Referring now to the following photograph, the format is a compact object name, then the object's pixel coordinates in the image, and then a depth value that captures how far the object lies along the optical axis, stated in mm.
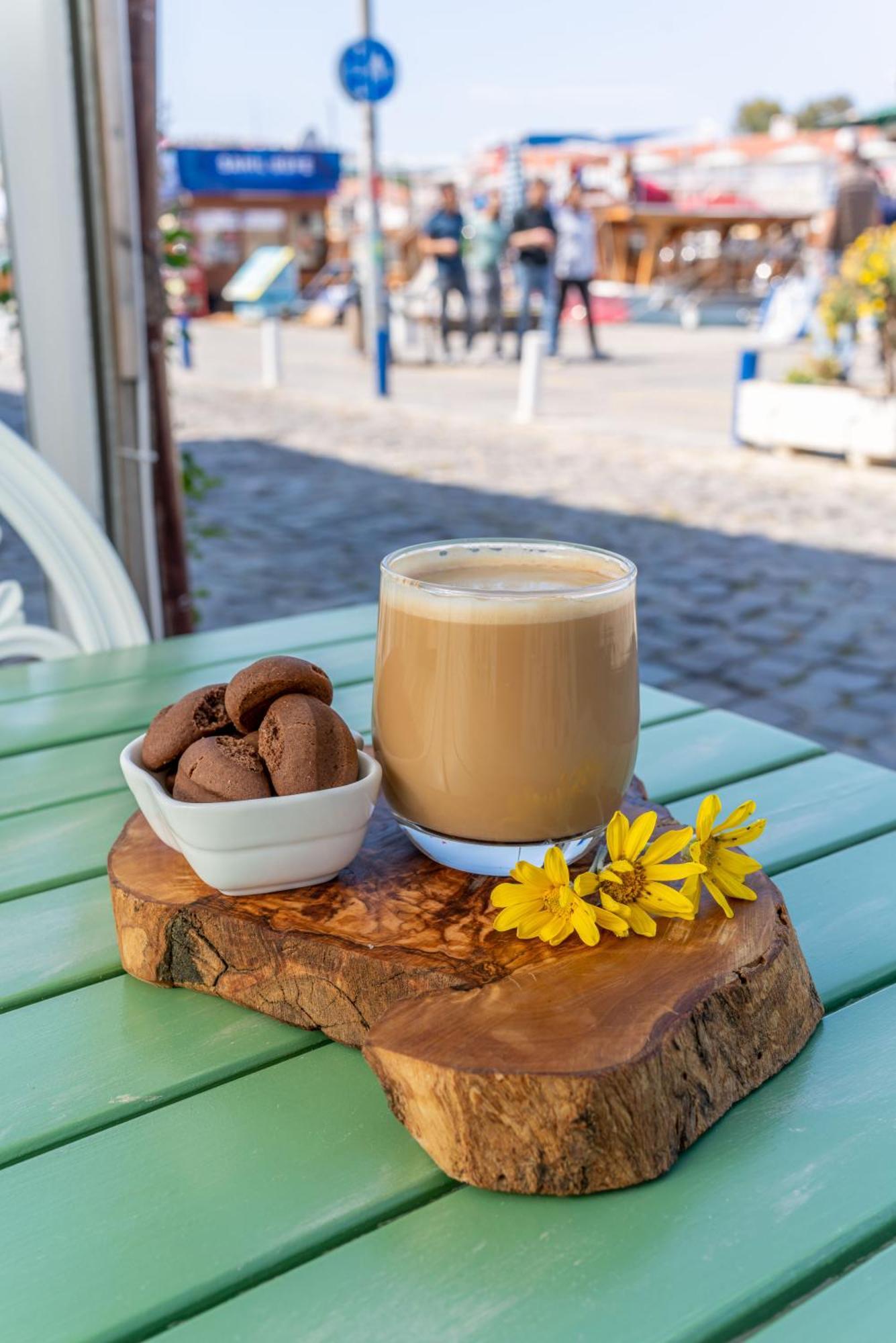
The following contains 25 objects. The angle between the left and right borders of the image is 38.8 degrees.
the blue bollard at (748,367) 7734
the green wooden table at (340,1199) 580
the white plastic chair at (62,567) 1677
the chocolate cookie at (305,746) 828
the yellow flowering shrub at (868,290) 7078
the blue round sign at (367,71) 10203
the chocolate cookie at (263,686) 868
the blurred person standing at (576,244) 11641
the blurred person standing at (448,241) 11688
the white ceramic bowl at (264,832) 803
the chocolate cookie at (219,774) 820
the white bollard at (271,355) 11117
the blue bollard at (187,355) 12195
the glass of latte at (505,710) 813
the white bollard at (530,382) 8852
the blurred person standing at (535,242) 11344
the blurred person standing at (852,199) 9711
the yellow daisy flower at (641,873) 784
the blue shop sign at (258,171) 18641
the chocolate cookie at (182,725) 868
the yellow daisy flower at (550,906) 767
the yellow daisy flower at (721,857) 818
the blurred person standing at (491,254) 12289
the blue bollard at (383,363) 10008
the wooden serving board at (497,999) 651
